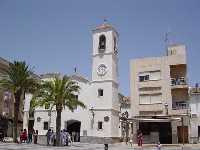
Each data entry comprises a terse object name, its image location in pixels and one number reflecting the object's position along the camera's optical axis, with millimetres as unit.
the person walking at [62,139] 37012
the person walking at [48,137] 37625
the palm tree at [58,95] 37375
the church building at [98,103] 47594
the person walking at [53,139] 37156
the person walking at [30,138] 42038
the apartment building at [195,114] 45122
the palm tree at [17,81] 39469
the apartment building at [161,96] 43281
